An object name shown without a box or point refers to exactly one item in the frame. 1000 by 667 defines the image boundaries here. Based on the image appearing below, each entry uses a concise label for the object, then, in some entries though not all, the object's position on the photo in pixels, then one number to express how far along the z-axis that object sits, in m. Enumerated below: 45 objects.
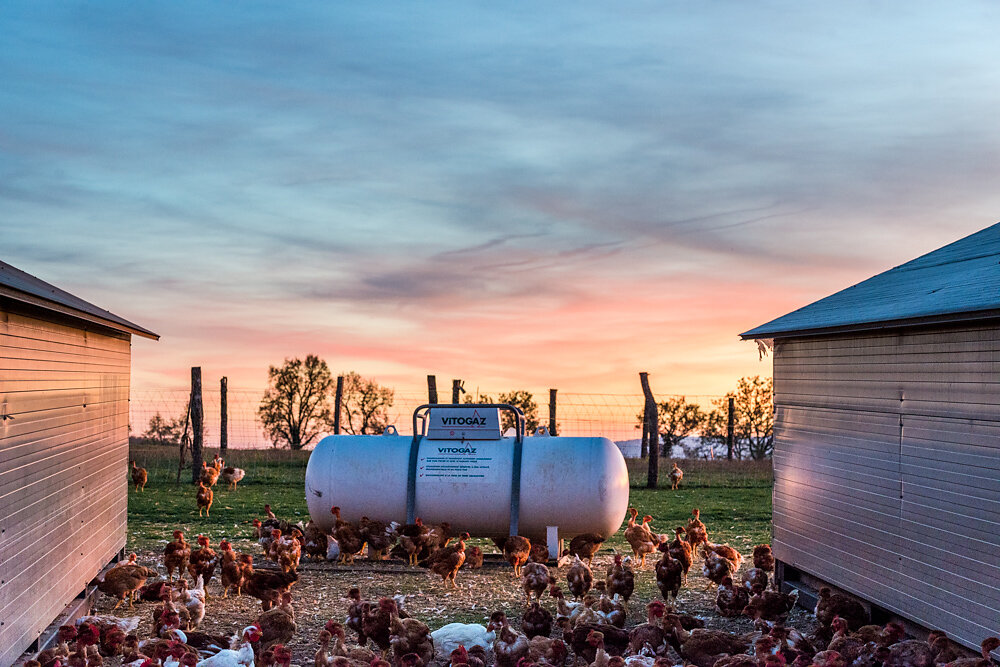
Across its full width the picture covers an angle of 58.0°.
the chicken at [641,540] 13.05
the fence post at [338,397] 23.39
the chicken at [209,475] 19.73
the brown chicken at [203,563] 10.67
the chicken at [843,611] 9.16
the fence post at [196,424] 22.39
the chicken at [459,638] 8.30
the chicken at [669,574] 10.52
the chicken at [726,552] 11.56
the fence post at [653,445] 22.42
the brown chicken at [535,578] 10.48
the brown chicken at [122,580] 9.98
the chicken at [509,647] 7.91
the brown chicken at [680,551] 11.78
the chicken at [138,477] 20.36
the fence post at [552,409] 24.16
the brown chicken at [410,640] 8.15
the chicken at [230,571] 10.63
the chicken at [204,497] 17.12
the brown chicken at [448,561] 11.43
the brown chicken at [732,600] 10.12
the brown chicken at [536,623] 9.02
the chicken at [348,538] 12.67
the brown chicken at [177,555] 10.84
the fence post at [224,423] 24.67
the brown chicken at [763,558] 11.84
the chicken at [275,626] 8.66
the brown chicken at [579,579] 10.40
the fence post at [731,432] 26.02
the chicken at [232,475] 21.33
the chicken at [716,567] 11.21
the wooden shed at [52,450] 7.37
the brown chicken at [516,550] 12.39
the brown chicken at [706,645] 8.06
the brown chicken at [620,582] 10.41
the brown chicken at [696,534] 13.20
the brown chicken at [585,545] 12.62
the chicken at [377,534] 12.84
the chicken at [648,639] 8.01
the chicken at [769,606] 9.63
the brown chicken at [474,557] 12.30
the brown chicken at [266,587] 10.15
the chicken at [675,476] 22.47
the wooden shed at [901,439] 7.74
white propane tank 12.98
